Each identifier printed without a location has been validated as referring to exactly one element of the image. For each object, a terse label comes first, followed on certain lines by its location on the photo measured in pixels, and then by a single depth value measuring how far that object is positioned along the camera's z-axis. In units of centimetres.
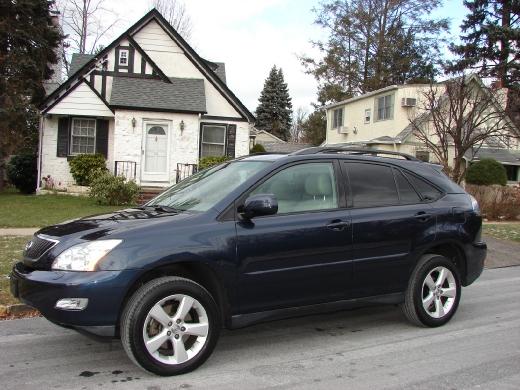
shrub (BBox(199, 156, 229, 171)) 1989
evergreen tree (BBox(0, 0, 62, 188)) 1928
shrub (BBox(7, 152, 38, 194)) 2133
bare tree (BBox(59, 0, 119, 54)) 3884
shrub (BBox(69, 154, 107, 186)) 1939
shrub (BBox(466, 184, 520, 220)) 1941
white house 1967
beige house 2800
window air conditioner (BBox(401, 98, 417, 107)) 2814
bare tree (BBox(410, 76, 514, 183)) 1661
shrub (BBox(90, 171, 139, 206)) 1672
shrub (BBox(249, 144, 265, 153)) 3007
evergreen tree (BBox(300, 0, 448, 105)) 4400
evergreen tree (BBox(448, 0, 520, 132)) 3406
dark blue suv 413
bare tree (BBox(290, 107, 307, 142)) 7869
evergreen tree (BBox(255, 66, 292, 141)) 6600
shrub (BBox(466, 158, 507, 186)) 2486
